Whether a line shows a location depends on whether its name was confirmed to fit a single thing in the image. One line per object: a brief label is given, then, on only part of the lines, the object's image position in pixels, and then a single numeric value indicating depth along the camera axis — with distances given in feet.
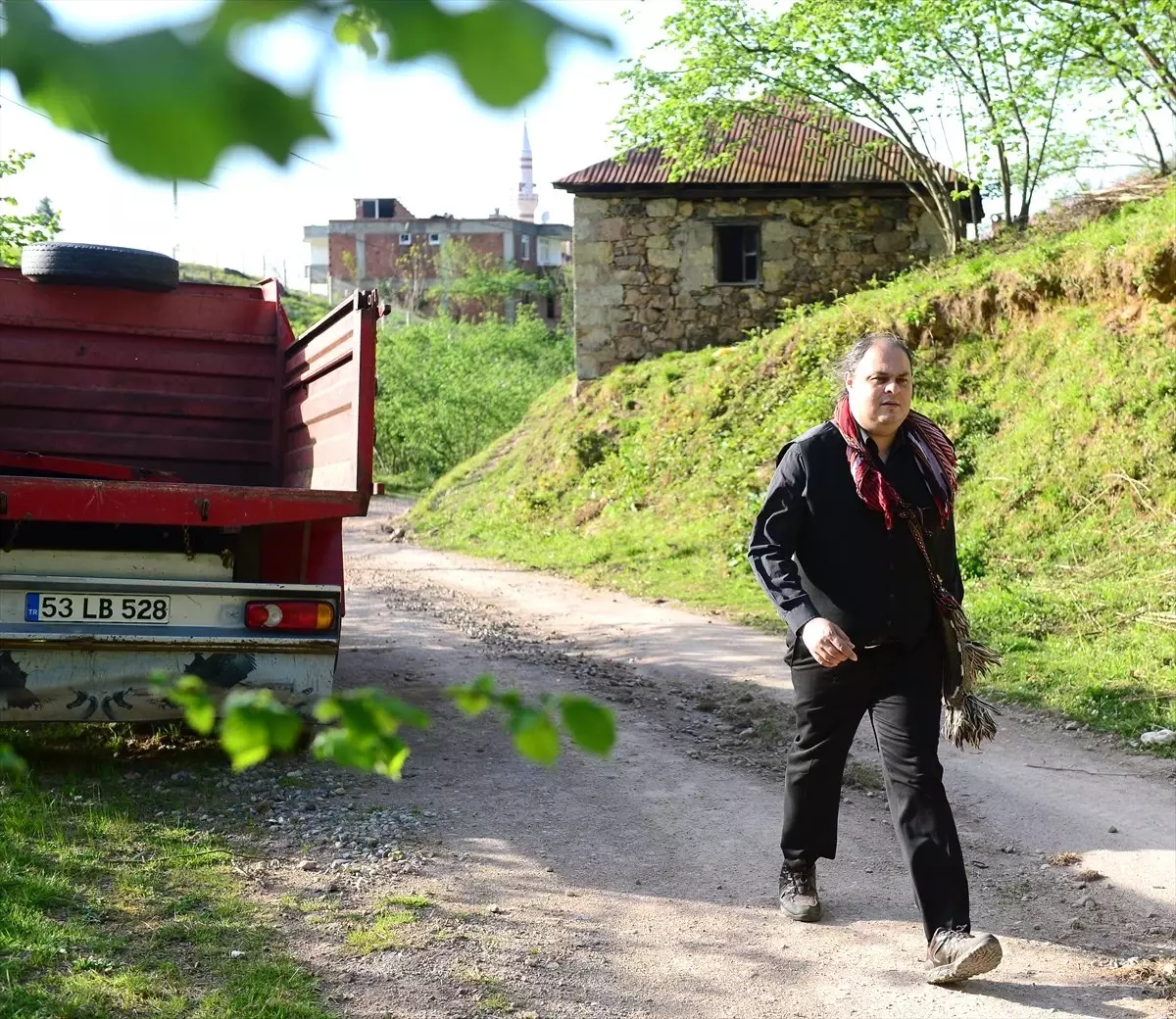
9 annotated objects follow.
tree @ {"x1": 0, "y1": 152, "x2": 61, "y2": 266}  40.63
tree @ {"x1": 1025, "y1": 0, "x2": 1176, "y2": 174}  50.72
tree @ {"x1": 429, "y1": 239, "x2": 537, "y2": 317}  216.13
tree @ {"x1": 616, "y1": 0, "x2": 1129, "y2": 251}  61.05
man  13.50
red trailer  17.89
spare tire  25.38
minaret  287.73
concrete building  231.09
